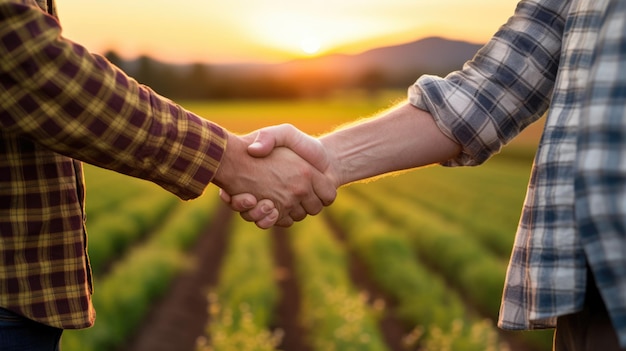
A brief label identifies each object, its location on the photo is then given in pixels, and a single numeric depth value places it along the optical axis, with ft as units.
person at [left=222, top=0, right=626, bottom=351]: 4.42
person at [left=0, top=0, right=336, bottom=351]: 5.29
